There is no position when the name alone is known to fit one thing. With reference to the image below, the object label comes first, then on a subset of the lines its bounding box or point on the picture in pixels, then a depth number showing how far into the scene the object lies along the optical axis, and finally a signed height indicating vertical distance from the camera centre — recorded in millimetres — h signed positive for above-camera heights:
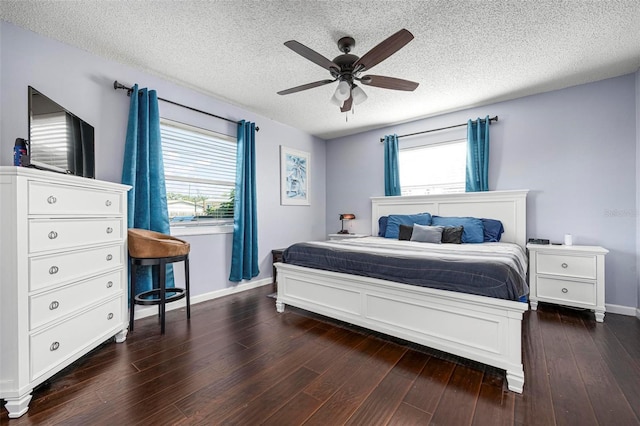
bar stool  2412 -413
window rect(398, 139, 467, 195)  4066 +678
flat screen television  1825 +539
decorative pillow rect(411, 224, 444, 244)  3377 -301
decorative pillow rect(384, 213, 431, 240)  3900 -158
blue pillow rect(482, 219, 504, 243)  3438 -255
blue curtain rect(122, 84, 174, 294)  2717 +400
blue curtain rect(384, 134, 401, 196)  4480 +720
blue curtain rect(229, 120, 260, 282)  3701 -36
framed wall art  4566 +602
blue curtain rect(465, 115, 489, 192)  3686 +760
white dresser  1466 -406
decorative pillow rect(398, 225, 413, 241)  3703 -302
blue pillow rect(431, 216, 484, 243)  3365 -213
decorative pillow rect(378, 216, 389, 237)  4254 -235
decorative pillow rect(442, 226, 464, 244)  3348 -301
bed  1728 -795
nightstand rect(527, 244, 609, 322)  2737 -701
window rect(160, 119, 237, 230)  3217 +468
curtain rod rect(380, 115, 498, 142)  3674 +1247
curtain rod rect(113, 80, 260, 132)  2689 +1250
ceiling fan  1894 +1152
